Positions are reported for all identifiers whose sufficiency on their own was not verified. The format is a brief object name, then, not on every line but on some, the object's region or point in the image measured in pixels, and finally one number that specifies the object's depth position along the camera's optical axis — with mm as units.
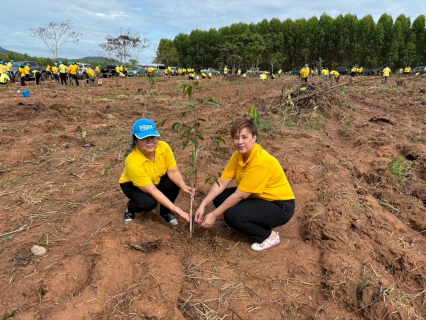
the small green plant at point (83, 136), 4907
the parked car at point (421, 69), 23369
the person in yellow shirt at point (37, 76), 13125
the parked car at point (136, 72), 25467
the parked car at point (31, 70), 16659
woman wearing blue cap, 2107
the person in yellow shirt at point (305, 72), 10930
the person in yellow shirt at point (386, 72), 14086
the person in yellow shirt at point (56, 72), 16134
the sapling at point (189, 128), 1792
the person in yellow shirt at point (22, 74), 13617
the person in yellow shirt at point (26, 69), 13742
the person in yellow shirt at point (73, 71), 13883
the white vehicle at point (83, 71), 20202
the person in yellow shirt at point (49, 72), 17566
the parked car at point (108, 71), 23303
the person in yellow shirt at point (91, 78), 14667
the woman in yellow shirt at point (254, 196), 1952
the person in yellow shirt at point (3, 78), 11828
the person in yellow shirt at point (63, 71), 13875
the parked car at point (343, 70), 26320
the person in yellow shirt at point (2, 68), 12891
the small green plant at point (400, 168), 3477
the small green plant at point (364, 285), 1728
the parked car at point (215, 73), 32050
